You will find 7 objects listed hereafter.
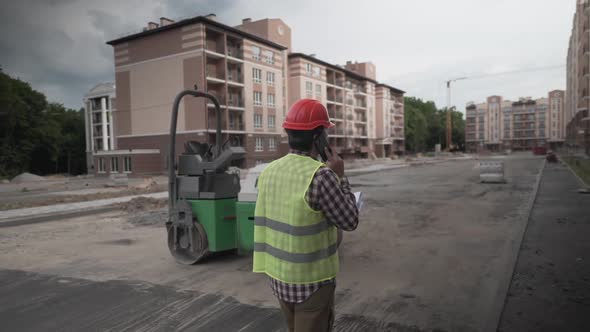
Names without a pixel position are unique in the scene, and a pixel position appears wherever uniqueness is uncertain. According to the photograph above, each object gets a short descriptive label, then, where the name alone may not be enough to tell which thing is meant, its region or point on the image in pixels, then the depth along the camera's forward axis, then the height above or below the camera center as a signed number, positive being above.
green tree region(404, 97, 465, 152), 97.75 +6.47
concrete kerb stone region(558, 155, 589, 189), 15.98 -1.54
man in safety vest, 2.03 -0.34
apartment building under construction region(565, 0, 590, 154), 43.41 +8.92
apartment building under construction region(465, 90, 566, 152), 128.62 +8.59
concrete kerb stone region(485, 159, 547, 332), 3.65 -1.63
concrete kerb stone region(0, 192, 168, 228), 11.48 -1.75
